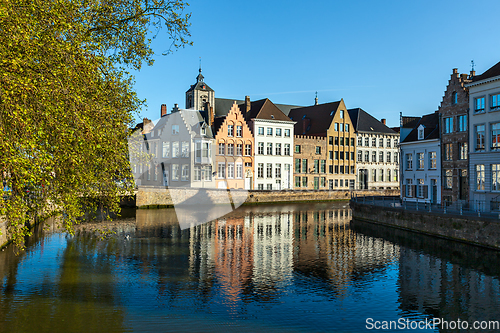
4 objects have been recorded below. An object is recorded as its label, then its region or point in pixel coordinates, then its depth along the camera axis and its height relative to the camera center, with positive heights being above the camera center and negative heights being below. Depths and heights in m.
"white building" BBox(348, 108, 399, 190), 80.75 +6.07
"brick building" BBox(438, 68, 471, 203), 37.75 +4.21
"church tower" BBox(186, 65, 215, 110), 96.67 +20.22
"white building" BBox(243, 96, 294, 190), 70.56 +6.74
